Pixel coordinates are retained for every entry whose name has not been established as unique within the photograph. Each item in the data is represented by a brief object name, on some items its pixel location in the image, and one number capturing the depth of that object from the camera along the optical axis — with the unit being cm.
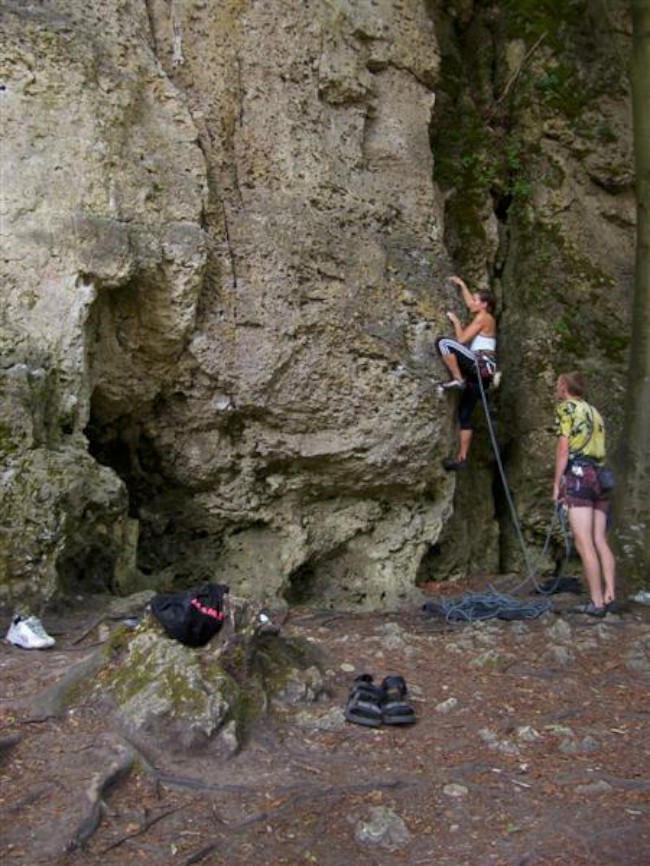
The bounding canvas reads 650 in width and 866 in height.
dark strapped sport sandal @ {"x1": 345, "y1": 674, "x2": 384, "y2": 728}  469
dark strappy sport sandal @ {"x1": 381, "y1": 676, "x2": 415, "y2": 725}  473
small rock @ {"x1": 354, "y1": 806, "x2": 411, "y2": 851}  368
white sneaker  568
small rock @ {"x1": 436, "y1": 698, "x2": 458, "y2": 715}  503
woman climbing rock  873
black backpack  459
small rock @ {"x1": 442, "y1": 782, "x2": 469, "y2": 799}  407
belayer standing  743
